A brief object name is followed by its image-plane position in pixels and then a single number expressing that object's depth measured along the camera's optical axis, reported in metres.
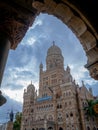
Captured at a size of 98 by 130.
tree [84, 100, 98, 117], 26.49
